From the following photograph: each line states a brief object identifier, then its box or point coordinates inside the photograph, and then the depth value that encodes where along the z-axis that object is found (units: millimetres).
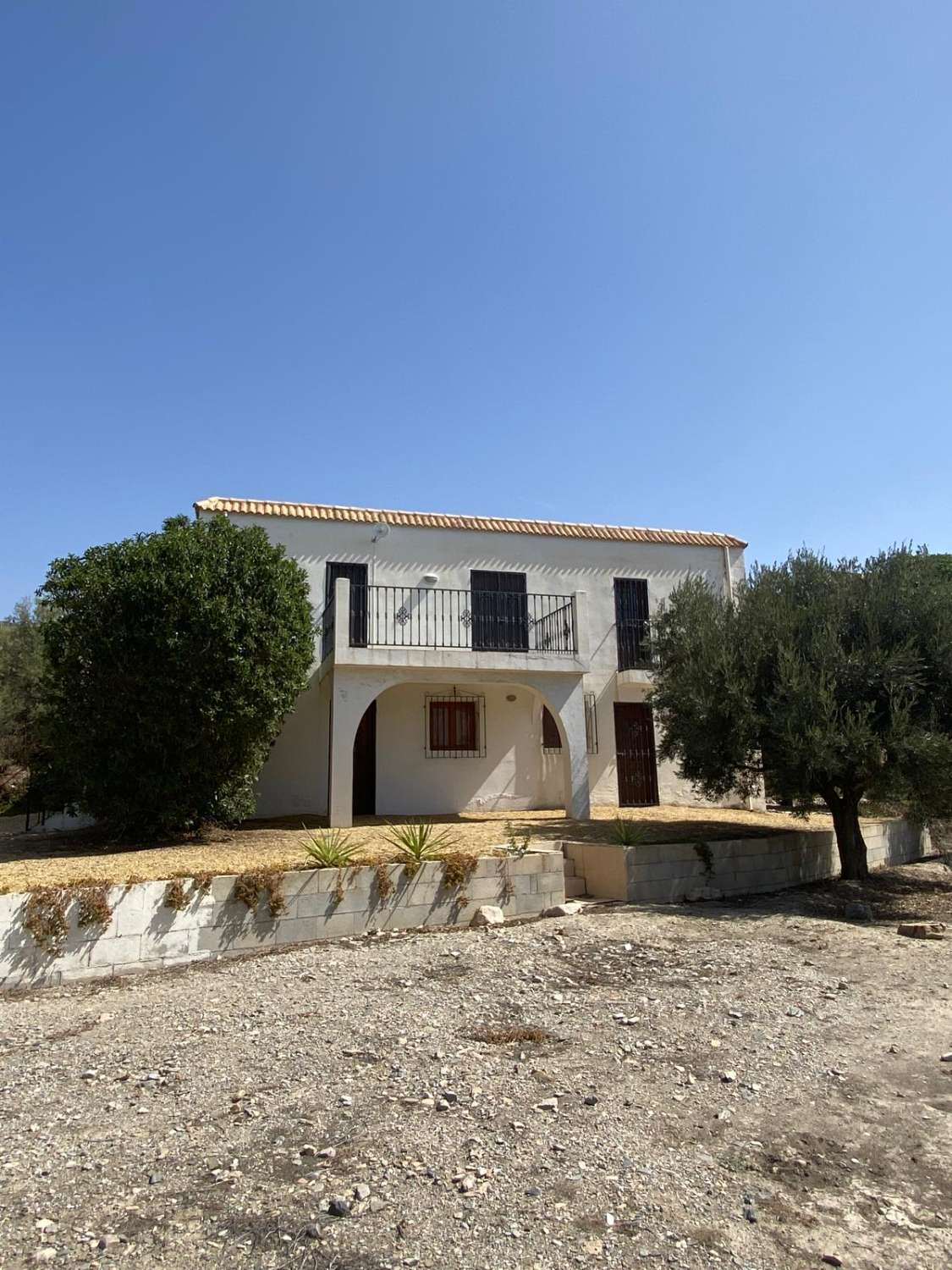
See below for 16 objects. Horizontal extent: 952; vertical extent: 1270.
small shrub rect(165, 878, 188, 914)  6945
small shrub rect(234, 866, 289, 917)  7273
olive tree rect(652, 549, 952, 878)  9469
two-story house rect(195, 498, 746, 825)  13000
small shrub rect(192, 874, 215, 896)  7125
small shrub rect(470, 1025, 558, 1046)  5055
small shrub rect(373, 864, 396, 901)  7996
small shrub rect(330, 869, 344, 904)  7746
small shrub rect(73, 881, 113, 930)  6577
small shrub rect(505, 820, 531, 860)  9163
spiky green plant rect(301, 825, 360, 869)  8039
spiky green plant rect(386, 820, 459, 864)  8609
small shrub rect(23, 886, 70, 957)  6391
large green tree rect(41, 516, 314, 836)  10031
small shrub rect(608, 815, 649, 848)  9953
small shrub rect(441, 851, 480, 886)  8398
